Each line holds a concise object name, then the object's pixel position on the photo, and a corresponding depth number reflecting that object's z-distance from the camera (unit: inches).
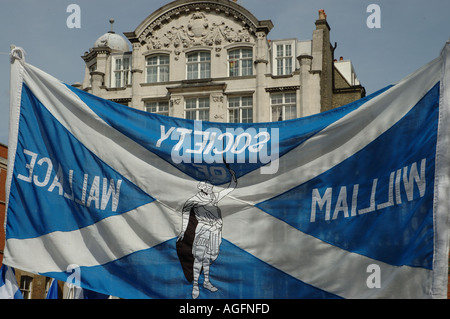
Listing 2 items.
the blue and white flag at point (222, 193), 310.0
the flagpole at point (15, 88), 358.0
